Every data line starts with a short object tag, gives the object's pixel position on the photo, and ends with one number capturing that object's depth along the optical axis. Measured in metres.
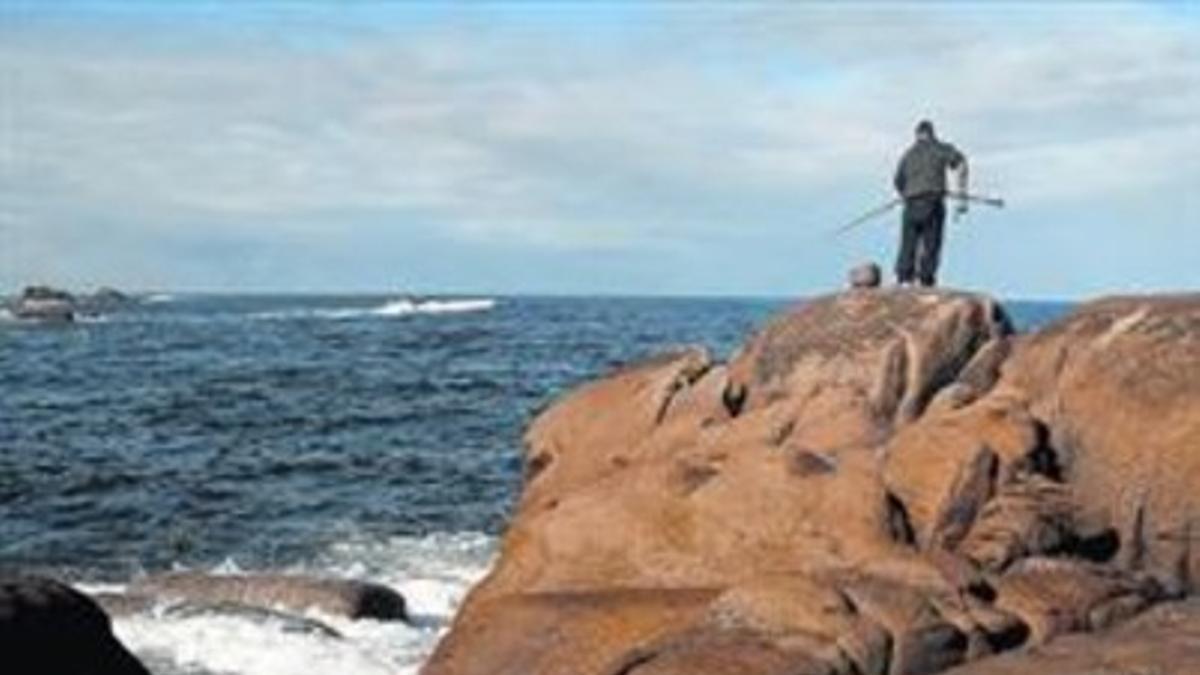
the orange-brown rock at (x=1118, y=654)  14.75
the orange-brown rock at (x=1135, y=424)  19.30
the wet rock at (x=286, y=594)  24.16
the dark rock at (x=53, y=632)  14.09
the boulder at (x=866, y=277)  24.22
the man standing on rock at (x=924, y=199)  25.97
